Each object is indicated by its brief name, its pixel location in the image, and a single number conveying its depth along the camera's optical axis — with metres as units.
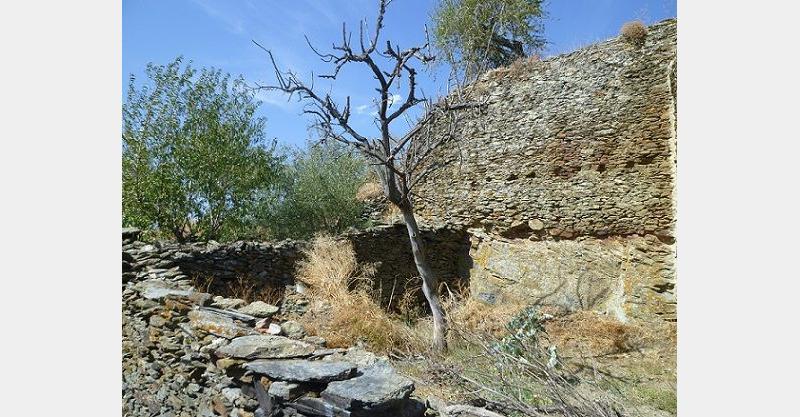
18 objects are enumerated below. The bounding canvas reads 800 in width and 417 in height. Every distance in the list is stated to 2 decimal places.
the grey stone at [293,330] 2.79
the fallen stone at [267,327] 2.73
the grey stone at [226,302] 3.20
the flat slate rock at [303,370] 1.94
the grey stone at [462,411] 1.85
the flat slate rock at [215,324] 2.58
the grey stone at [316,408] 1.78
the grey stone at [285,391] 1.95
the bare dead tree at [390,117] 3.35
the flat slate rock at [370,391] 1.74
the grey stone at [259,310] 3.13
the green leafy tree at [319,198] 6.50
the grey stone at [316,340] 2.58
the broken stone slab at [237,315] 2.91
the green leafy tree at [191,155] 5.20
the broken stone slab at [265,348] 2.25
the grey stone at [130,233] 4.31
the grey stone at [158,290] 3.20
